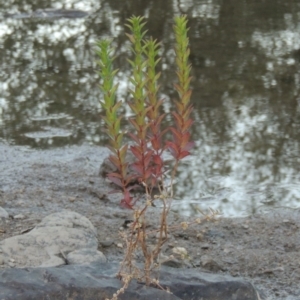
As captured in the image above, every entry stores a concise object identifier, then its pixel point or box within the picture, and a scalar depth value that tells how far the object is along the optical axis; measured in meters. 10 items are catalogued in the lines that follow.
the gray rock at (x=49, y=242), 5.60
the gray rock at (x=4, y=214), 6.78
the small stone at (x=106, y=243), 6.32
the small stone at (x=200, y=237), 6.59
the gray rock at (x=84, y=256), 5.50
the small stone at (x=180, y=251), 4.64
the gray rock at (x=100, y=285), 4.31
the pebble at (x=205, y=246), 6.40
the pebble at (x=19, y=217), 6.82
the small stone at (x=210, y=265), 5.87
